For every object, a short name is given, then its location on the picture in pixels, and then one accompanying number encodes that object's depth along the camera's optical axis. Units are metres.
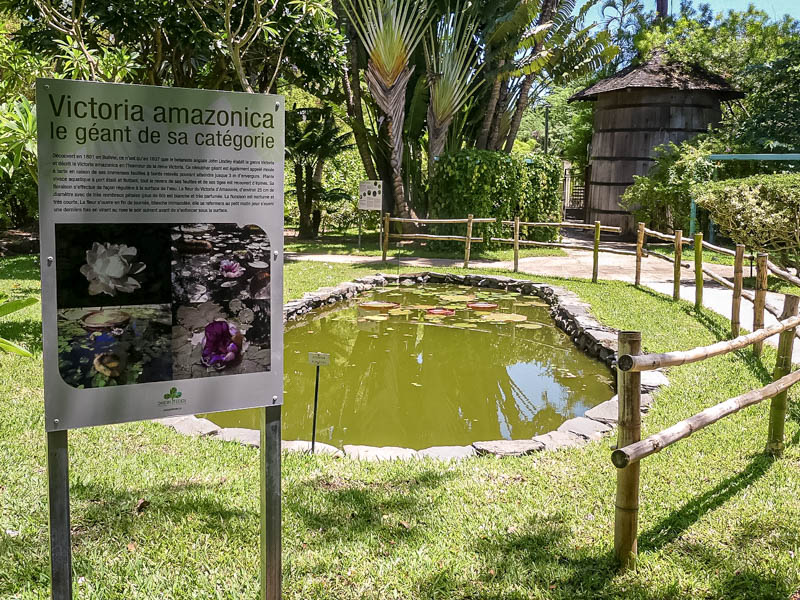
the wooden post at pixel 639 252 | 10.52
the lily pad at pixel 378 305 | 9.46
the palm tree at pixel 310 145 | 16.28
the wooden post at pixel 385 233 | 13.22
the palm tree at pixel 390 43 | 13.69
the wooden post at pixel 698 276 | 8.54
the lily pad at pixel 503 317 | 8.84
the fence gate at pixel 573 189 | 26.33
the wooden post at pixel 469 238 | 12.76
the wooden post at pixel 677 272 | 9.23
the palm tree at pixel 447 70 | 14.84
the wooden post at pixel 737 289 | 6.91
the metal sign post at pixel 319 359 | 4.44
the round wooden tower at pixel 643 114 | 17.58
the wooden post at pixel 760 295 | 6.23
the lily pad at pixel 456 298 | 10.35
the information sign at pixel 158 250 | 2.06
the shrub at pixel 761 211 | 9.62
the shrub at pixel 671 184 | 14.92
